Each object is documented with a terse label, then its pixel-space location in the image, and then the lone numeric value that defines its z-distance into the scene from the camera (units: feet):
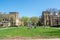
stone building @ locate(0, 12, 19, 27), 138.88
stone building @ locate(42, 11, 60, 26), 144.67
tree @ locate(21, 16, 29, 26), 175.54
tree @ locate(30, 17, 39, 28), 164.55
